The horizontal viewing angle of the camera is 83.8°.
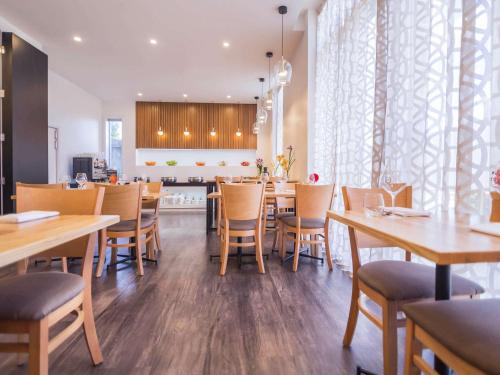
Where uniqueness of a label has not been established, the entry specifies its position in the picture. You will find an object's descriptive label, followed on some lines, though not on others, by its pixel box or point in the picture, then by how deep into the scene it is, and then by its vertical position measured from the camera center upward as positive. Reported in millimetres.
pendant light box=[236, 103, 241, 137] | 9773 +1643
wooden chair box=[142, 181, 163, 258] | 3453 -410
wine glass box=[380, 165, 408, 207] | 1580 +5
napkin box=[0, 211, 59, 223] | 1123 -171
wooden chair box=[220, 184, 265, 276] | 2793 -330
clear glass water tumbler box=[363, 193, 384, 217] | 1367 -122
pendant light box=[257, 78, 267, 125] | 6337 +1475
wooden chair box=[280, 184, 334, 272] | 2988 -330
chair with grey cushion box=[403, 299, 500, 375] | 698 -427
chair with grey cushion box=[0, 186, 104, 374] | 1002 -467
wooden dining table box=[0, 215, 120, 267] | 749 -192
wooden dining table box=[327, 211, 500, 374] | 729 -180
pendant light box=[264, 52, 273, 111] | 5593 +1698
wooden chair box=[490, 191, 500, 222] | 1200 -110
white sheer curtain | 1490 +587
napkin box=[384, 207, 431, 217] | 1352 -154
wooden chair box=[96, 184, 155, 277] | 2682 -352
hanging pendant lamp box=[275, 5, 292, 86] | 3816 +1473
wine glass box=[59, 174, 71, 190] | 3690 -33
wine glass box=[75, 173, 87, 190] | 3387 -37
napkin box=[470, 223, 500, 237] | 909 -161
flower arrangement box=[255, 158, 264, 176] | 5661 +284
